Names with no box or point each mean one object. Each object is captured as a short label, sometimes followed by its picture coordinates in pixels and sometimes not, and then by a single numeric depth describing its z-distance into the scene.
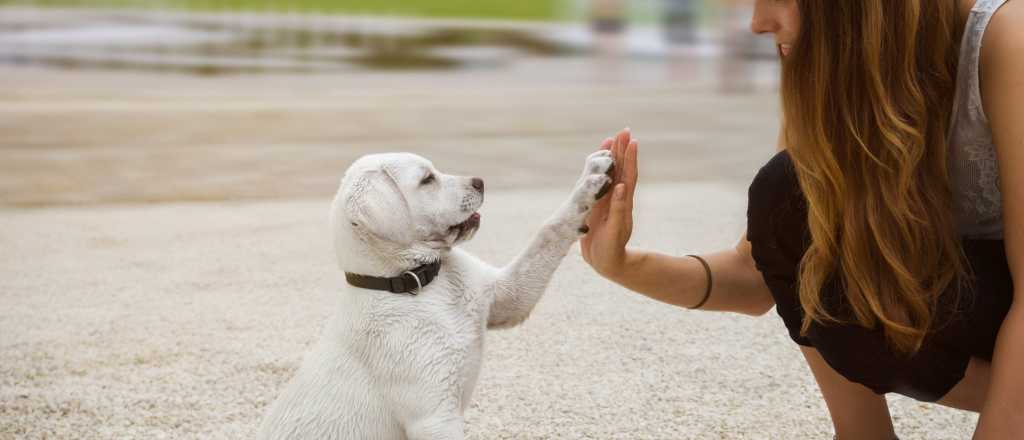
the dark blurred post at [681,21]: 18.03
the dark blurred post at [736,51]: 9.98
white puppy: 2.54
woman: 2.46
